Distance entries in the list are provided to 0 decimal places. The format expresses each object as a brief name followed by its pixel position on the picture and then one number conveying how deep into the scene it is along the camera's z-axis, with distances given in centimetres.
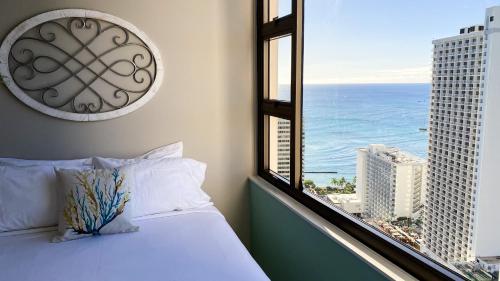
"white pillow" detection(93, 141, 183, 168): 220
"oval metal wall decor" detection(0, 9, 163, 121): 220
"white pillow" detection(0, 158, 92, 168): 215
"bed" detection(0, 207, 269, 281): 148
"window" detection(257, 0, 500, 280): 105
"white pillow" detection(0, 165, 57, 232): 194
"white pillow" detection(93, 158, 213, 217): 213
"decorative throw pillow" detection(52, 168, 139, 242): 185
